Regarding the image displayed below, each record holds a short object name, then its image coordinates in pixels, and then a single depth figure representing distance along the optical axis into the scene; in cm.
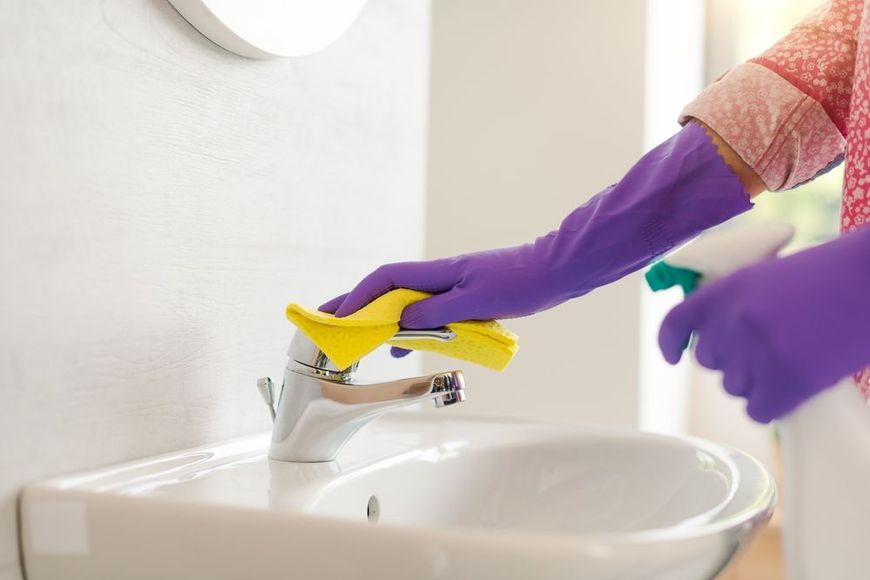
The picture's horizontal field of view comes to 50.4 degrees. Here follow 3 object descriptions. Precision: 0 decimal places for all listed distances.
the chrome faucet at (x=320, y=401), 72
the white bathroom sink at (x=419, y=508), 45
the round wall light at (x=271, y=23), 72
